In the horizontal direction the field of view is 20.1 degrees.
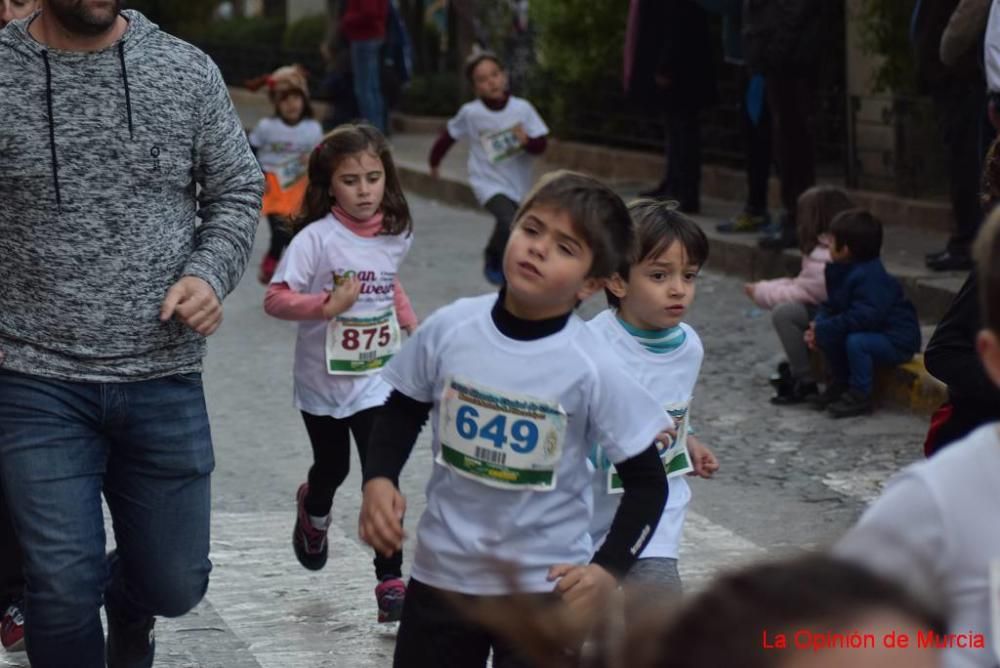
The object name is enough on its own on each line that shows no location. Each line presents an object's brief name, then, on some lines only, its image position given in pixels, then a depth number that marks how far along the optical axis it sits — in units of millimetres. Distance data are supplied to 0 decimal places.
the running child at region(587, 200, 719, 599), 6477
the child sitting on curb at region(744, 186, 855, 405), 12056
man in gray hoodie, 5878
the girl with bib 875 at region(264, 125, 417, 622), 8358
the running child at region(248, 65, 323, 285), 16587
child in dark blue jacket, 11457
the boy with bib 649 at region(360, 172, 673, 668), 5288
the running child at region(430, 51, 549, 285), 16064
